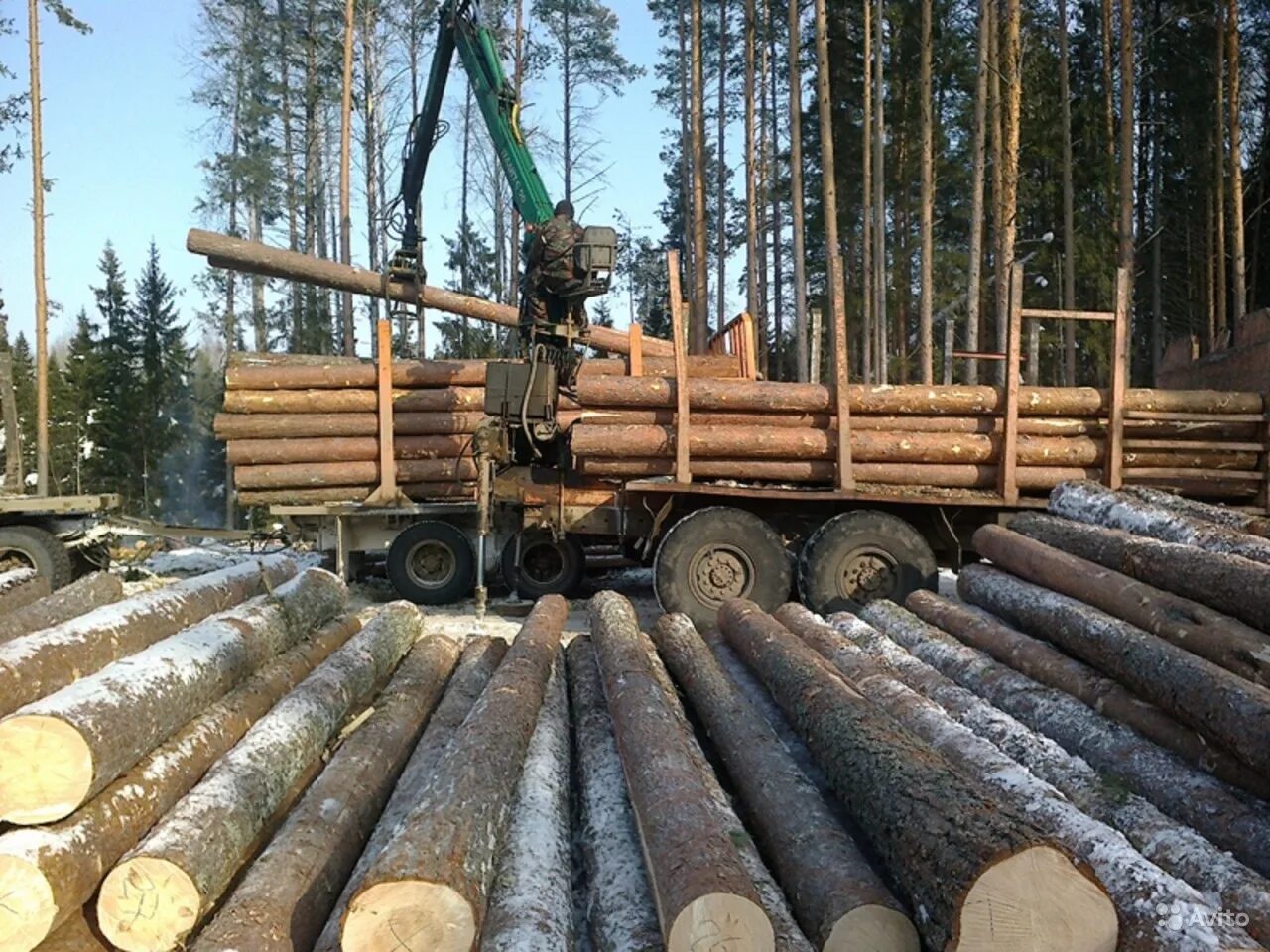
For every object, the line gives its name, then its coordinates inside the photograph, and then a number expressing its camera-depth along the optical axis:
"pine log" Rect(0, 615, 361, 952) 2.77
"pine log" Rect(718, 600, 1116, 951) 2.47
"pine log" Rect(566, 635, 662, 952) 2.93
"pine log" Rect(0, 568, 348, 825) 3.08
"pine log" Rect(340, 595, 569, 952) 2.55
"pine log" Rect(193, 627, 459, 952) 2.86
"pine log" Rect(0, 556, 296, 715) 3.75
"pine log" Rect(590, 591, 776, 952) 2.52
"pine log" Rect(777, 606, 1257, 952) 2.52
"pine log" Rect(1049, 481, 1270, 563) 5.32
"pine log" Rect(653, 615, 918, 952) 2.75
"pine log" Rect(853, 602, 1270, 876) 3.22
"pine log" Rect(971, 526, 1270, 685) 4.03
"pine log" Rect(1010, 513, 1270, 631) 4.36
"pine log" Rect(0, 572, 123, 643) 5.02
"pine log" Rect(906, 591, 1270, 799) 3.59
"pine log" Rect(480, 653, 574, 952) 2.85
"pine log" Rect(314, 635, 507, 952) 3.11
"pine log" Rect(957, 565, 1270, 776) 3.43
